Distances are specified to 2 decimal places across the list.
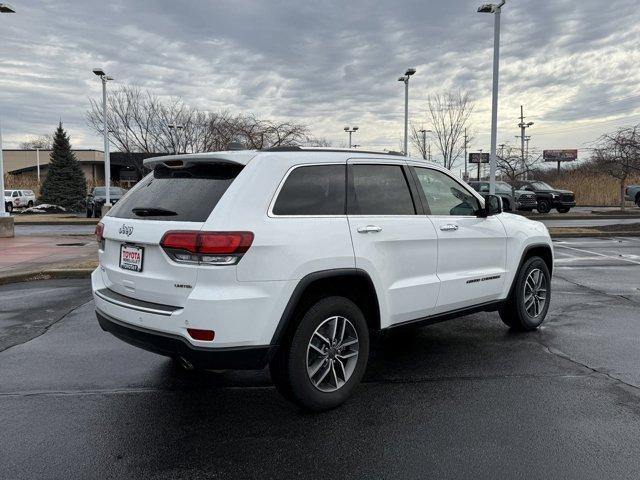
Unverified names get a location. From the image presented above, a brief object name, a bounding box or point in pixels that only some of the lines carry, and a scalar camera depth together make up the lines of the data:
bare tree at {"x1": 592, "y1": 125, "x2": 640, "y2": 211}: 20.88
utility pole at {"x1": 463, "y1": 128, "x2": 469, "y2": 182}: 33.62
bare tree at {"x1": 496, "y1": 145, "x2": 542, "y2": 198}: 25.45
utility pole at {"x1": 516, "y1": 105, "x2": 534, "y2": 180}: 54.64
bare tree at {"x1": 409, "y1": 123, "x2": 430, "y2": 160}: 37.66
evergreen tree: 42.81
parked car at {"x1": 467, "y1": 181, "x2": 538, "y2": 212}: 27.47
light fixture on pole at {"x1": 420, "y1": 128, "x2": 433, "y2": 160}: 36.79
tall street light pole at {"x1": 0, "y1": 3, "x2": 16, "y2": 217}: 14.93
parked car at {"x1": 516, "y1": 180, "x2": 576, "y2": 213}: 28.23
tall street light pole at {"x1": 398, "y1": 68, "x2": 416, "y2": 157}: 23.93
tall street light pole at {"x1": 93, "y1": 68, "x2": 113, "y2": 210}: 24.82
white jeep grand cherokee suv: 3.31
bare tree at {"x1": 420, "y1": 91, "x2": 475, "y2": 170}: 32.97
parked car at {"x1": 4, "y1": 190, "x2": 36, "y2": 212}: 39.84
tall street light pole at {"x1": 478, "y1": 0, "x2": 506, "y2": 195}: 16.11
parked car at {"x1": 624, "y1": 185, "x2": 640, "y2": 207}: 31.69
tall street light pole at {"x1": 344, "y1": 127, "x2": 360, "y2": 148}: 43.59
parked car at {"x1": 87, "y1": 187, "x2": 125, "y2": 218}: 28.98
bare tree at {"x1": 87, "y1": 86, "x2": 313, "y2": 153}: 35.91
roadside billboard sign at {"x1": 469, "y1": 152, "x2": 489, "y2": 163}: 37.75
